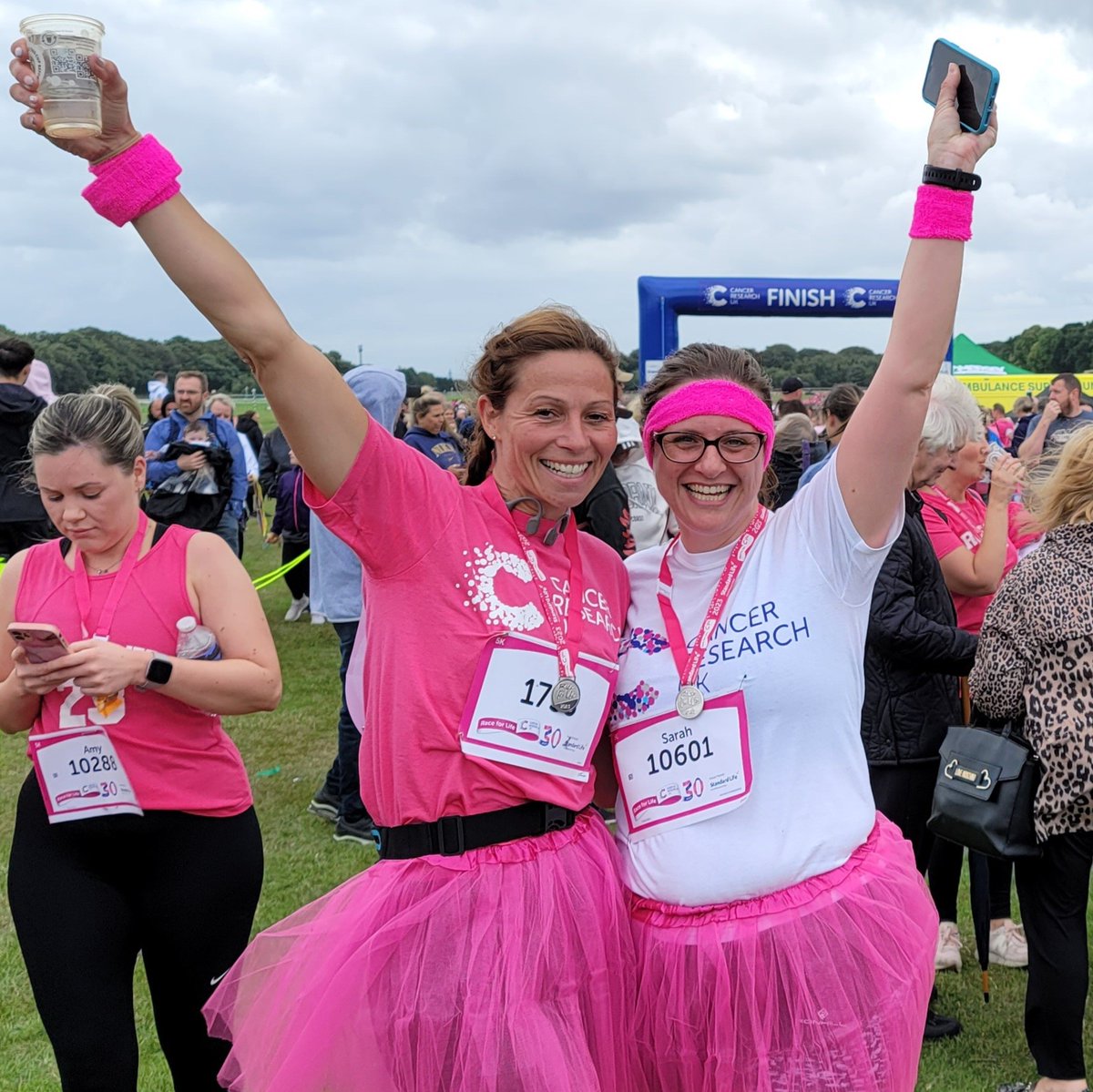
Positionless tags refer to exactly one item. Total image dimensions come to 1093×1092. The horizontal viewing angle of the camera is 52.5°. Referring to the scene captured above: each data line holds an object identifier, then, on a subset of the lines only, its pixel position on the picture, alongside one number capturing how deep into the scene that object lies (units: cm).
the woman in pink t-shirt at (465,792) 178
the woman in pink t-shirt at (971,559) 378
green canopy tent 3145
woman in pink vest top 232
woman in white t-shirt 182
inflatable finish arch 1084
